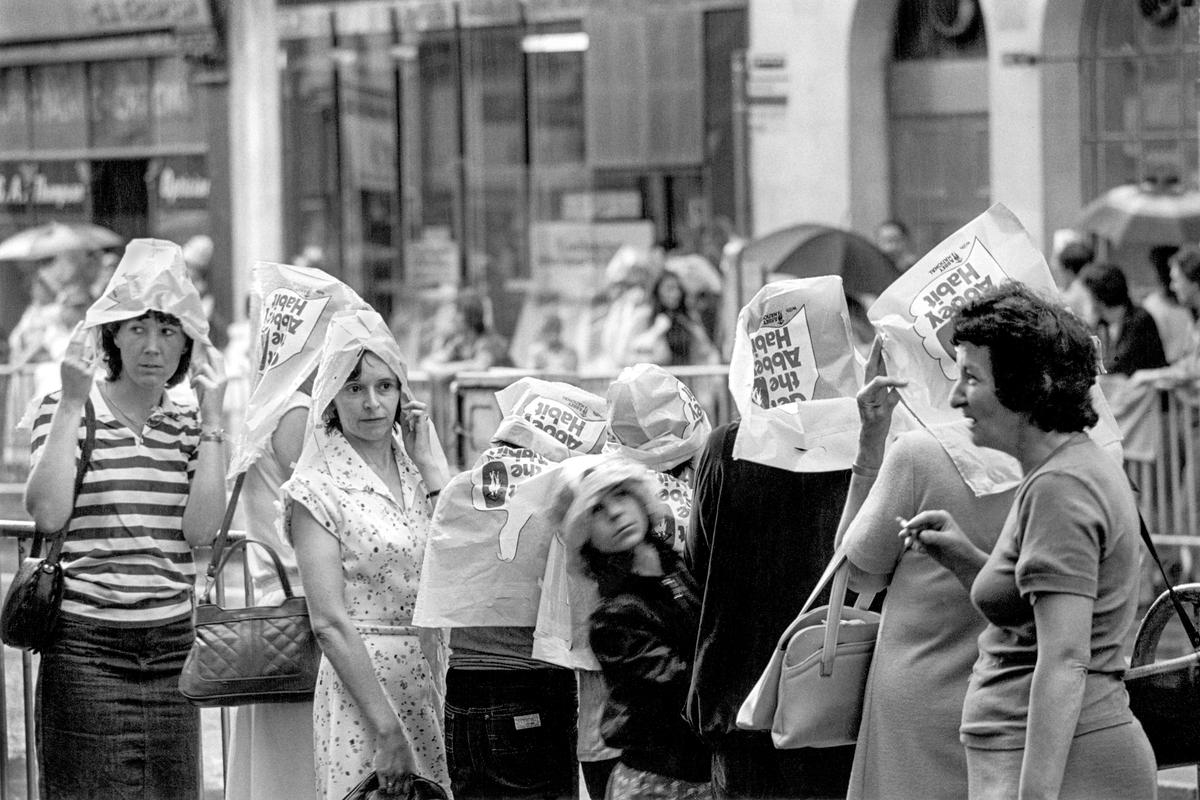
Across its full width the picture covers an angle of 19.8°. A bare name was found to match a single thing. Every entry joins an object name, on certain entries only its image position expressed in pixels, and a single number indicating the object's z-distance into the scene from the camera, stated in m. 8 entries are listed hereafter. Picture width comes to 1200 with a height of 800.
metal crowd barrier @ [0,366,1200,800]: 11.33
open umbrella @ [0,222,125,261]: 39.20
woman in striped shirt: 9.56
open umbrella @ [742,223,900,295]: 22.81
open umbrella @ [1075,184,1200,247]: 25.44
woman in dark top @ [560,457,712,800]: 7.26
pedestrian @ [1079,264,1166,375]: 19.26
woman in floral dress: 8.48
